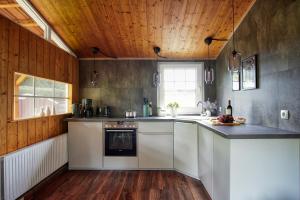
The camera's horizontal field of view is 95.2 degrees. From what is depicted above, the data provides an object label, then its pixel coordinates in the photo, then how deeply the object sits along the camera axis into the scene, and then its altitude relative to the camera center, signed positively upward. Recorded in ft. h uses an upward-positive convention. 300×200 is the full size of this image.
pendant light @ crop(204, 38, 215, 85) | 7.05 +1.41
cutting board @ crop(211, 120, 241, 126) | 5.53 -0.98
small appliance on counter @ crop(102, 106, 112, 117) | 9.27 -0.77
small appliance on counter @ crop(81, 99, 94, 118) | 8.92 -0.54
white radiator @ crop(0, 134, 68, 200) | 4.81 -2.79
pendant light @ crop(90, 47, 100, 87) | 8.64 +1.77
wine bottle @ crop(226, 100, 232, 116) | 6.52 -0.49
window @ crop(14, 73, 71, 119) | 5.78 +0.18
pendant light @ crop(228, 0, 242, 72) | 6.78 +1.88
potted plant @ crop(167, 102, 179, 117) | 8.96 -0.47
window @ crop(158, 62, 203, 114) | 9.52 +1.03
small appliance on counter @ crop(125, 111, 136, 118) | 8.68 -0.91
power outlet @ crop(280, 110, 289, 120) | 4.50 -0.48
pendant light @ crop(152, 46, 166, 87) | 8.42 +1.47
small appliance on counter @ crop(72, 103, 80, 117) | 8.61 -0.62
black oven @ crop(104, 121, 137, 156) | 8.06 -2.30
